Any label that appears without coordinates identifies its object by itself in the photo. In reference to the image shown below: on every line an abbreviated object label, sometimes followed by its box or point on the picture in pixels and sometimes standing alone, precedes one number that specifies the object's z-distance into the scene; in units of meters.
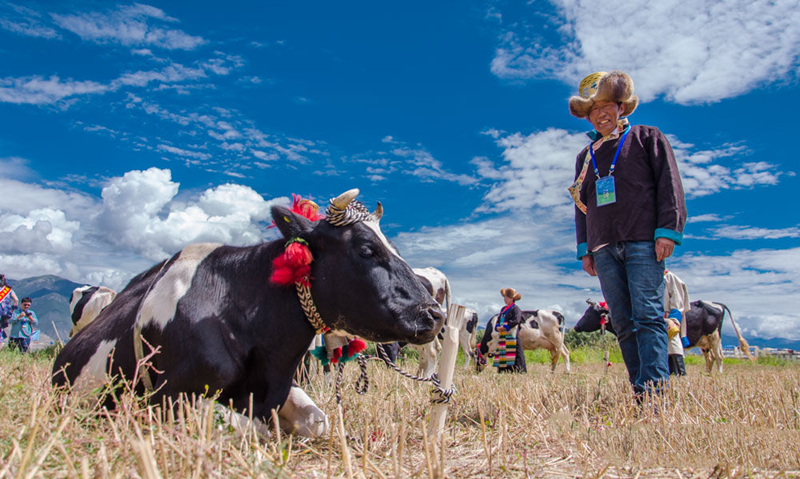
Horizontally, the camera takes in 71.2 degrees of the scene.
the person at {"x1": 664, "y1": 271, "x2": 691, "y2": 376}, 8.54
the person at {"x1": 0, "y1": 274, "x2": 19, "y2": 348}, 15.74
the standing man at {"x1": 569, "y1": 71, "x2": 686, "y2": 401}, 4.20
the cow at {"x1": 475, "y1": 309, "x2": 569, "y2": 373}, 18.97
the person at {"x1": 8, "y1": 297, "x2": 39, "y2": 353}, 15.73
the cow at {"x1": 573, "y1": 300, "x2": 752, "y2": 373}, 16.61
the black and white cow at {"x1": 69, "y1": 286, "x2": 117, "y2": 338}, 12.72
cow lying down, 3.12
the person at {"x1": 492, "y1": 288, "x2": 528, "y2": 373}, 13.30
